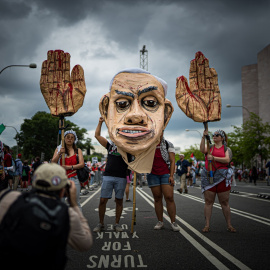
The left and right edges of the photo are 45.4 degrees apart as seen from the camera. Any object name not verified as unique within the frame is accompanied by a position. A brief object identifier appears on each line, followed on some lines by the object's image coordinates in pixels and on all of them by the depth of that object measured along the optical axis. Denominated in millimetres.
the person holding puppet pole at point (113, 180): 5859
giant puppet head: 5273
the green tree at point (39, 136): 48125
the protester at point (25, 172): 17469
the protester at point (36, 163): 16575
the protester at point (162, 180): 6008
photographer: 1968
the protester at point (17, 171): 13244
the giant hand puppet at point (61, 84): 5777
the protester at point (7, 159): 9484
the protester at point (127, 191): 11728
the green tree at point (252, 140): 36750
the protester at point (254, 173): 26567
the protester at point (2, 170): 7062
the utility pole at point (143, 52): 54656
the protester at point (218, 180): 5875
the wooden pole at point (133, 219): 5637
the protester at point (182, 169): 14836
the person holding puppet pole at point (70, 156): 5268
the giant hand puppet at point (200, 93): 6102
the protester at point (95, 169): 24672
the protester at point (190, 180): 22636
